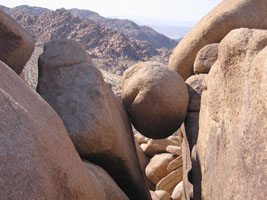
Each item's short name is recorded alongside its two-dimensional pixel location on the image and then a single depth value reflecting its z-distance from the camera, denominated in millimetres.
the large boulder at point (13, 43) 3834
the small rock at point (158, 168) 7211
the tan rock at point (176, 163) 6815
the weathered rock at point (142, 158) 7725
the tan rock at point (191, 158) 4086
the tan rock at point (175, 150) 7184
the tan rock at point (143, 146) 8386
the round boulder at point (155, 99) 4512
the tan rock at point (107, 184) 3350
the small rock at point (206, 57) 4948
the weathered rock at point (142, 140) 9224
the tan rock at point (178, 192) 6176
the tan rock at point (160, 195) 5783
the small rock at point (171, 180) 6754
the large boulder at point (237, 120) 2100
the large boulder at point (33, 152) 1654
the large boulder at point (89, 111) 3705
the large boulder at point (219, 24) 5324
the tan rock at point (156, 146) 8062
